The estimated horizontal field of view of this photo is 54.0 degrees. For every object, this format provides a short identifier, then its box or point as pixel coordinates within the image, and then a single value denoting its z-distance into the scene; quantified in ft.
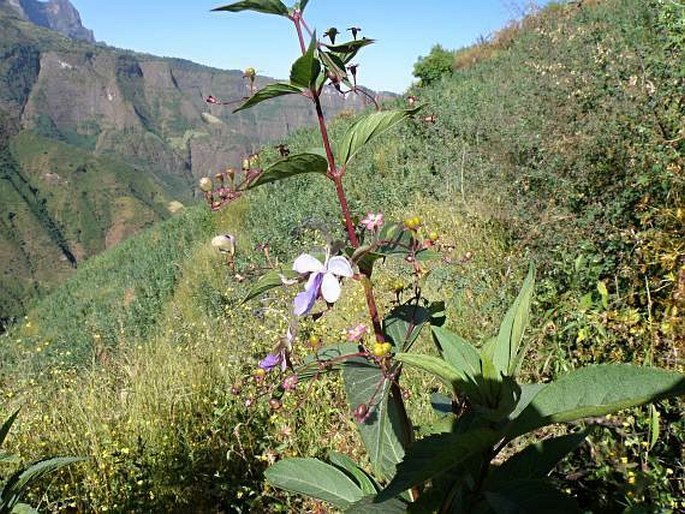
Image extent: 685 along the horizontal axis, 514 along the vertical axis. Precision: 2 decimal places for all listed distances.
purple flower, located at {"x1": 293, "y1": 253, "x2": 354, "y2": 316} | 0.89
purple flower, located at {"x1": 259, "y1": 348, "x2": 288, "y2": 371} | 0.98
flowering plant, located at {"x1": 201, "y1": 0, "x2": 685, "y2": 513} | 0.84
